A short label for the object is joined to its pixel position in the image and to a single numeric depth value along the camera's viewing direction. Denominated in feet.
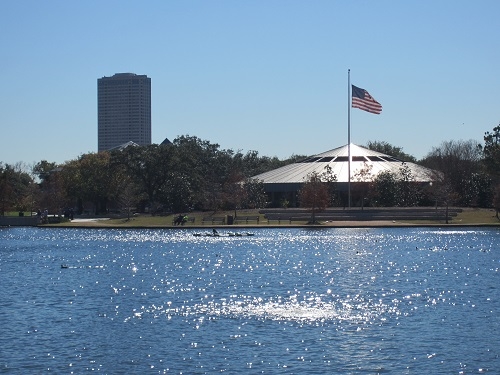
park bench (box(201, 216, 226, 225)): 276.25
